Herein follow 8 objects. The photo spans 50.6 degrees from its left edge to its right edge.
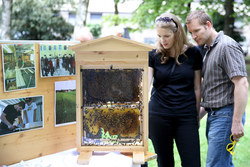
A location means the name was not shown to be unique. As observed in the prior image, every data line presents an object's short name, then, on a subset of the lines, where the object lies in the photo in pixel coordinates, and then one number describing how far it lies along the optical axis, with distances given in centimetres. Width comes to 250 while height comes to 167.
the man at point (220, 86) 195
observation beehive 181
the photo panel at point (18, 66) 182
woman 208
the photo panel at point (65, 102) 209
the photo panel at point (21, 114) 185
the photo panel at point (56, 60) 199
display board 185
